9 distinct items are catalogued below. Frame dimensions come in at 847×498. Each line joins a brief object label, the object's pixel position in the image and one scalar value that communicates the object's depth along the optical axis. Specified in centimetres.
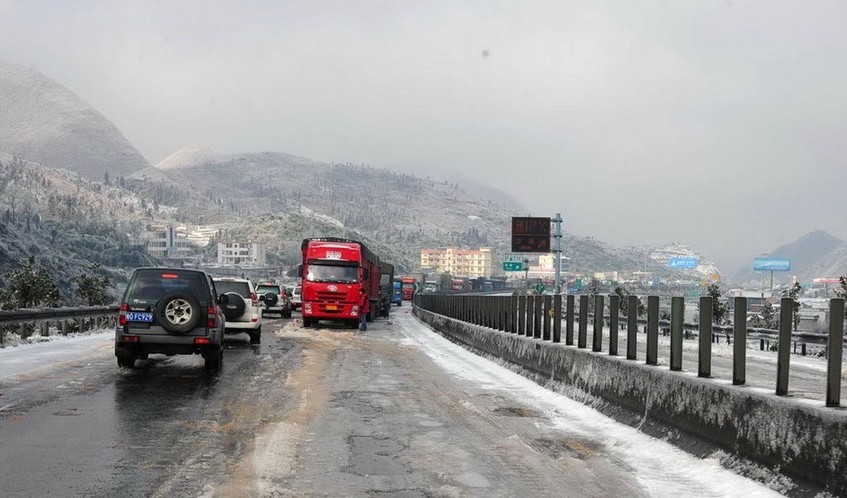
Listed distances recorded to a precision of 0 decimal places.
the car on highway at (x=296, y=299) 5791
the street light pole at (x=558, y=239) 5472
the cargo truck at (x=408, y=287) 12344
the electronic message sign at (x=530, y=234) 6028
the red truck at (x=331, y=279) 3819
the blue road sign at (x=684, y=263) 18618
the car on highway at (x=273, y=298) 4547
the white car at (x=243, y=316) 2438
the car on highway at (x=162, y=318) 1538
